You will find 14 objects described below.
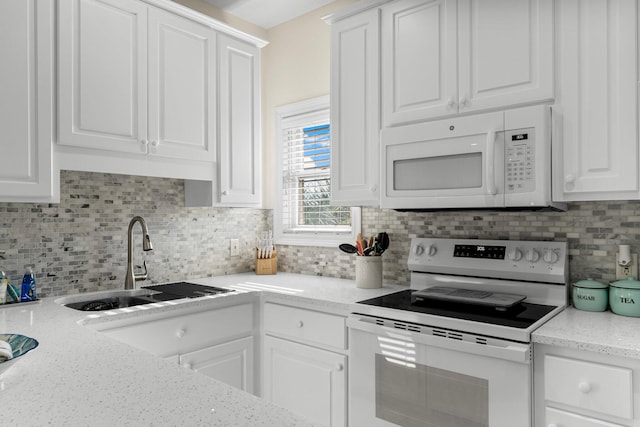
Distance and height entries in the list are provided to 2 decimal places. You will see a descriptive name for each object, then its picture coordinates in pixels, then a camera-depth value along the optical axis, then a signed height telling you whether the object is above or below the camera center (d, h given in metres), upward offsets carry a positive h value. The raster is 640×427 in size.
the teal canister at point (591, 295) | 1.88 -0.35
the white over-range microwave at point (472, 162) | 1.84 +0.23
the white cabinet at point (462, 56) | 1.90 +0.73
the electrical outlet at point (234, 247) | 3.20 -0.24
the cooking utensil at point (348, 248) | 2.67 -0.21
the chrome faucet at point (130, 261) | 2.52 -0.26
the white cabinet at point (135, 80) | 2.11 +0.71
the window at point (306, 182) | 3.07 +0.24
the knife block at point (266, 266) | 3.19 -0.37
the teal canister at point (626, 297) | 1.77 -0.34
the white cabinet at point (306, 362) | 2.18 -0.77
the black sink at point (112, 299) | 2.32 -0.46
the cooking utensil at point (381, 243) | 2.57 -0.17
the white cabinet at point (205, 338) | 2.06 -0.62
